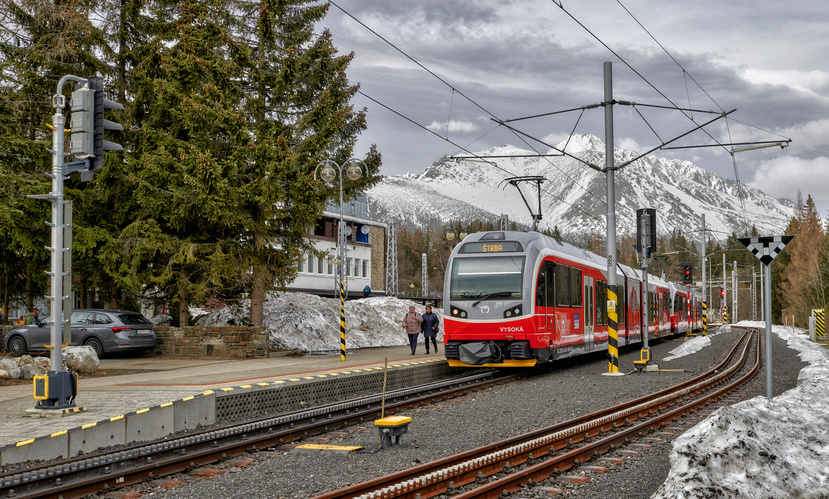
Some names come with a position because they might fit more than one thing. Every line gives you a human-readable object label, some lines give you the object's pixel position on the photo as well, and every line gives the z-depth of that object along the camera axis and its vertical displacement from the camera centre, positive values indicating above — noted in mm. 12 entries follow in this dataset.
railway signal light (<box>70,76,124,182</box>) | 12438 +2507
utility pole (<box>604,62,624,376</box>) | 20328 +1251
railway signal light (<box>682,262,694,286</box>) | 43438 +545
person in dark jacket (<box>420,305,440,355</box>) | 26047 -1339
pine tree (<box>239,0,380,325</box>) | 24988 +4960
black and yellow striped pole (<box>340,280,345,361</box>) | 22078 -1204
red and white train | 18484 -401
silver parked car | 24562 -1437
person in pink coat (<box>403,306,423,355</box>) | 24688 -1233
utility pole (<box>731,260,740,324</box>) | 86812 -2025
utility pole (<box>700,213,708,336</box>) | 46675 -1872
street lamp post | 22641 +3307
